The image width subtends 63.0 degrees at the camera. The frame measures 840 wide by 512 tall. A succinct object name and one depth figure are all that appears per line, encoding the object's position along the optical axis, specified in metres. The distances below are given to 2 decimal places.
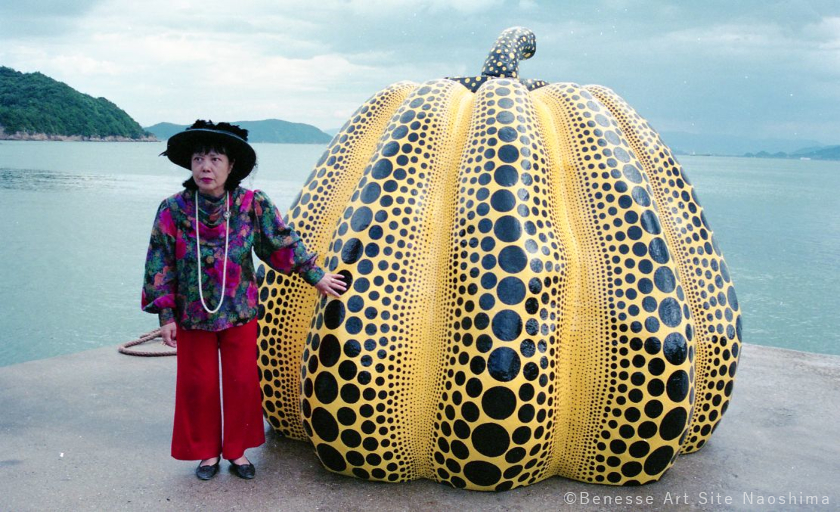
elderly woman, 3.46
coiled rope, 5.84
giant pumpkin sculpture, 3.38
